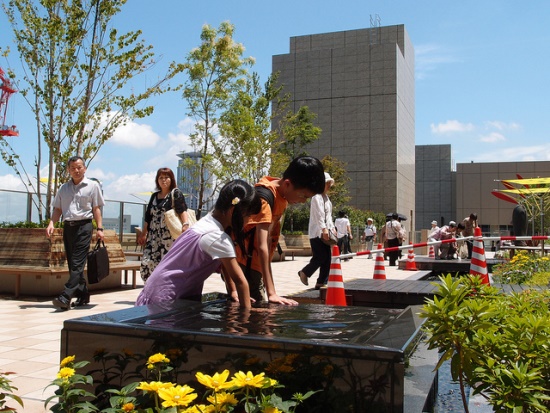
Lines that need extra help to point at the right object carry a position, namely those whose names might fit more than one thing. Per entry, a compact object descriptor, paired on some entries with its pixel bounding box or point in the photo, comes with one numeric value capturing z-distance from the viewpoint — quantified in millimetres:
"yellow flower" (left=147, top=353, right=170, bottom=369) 1850
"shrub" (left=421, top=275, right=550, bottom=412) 1707
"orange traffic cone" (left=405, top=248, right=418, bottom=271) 15355
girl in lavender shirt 2838
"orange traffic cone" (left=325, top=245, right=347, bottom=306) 5578
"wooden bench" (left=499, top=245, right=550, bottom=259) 14035
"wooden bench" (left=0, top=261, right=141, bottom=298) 7668
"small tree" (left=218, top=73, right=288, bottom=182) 23531
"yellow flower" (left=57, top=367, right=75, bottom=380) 1874
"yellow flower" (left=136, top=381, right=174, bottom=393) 1692
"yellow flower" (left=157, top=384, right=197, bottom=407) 1616
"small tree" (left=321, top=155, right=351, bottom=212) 38156
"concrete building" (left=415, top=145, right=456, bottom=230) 66188
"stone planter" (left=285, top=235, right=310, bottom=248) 25078
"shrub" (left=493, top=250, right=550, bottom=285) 7395
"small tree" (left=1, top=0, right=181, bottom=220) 8953
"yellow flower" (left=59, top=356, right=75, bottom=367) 2004
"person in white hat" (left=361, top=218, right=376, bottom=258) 22750
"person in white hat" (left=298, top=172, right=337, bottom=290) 7379
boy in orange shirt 3332
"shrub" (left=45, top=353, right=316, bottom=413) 1634
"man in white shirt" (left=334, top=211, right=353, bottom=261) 18219
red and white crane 33881
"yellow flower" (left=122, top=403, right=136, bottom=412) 1745
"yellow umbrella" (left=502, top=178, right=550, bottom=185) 24188
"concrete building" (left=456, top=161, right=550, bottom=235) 55059
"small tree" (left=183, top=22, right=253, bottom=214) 22328
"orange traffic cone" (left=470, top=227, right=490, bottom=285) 7766
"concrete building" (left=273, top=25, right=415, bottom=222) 45406
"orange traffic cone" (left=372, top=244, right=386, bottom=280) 9094
